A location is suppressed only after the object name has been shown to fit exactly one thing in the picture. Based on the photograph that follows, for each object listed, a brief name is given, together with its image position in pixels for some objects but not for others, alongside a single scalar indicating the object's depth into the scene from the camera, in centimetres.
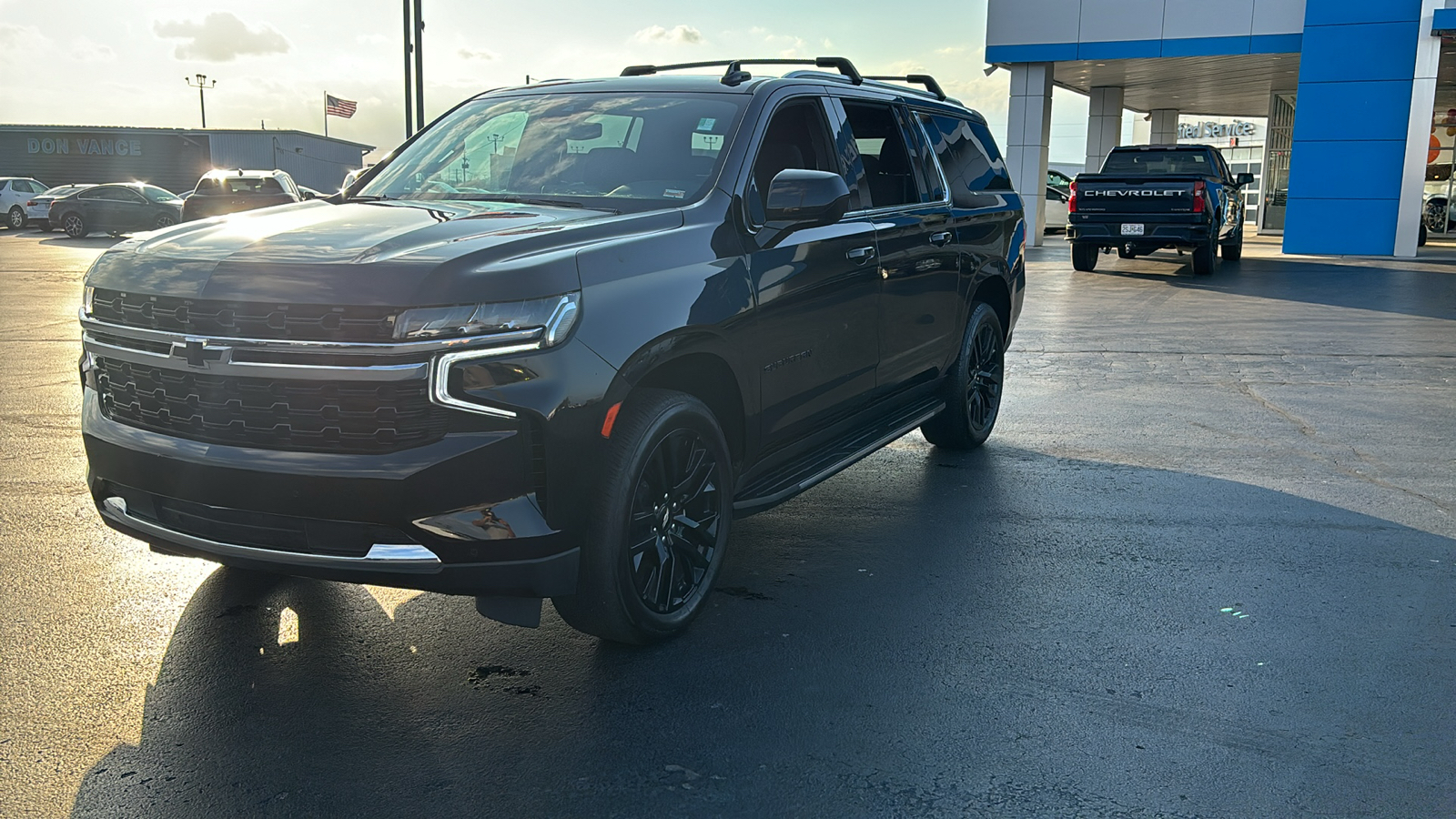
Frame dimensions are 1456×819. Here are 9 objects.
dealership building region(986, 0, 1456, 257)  2306
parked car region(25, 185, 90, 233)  3472
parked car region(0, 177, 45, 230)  3519
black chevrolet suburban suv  333
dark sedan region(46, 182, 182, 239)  3238
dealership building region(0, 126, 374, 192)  6025
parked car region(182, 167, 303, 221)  2869
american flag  4716
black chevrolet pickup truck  1833
